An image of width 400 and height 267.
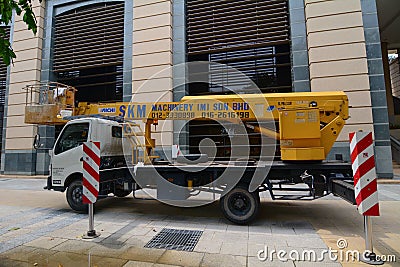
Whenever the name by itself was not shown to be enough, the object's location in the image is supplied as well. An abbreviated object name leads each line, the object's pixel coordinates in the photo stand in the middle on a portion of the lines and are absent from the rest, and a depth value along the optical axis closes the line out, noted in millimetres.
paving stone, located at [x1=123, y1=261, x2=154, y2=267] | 3291
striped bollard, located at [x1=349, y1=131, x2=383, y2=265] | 3426
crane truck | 4965
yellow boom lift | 4969
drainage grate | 3918
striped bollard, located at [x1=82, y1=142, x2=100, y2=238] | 4539
